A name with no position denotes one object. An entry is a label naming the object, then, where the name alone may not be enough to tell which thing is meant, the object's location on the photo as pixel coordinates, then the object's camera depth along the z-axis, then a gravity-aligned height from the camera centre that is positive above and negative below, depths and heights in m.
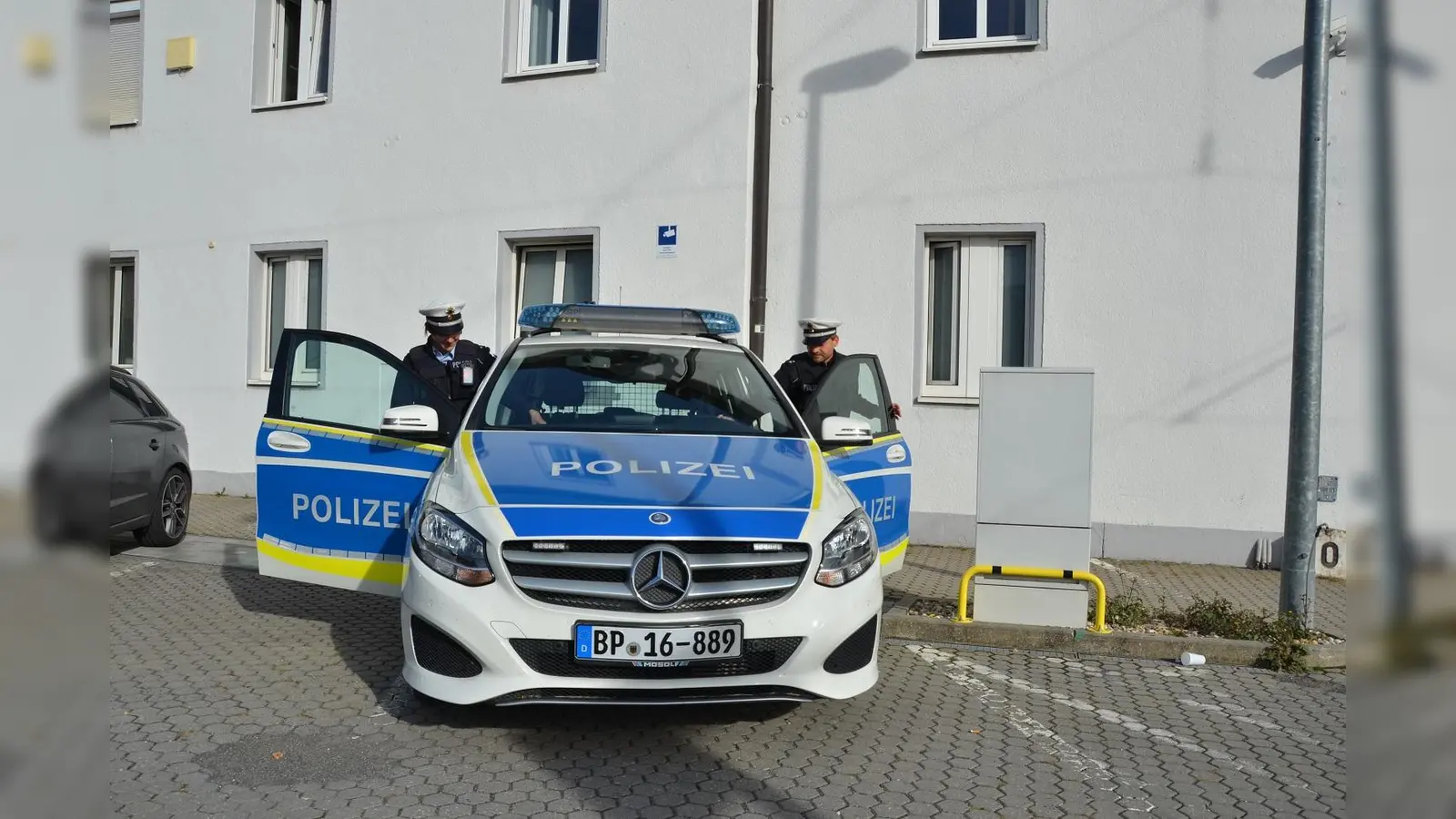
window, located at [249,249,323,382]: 12.83 +1.12
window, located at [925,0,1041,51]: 10.19 +3.64
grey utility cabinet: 6.36 -0.43
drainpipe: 10.49 +1.99
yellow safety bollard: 6.30 -0.93
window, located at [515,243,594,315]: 11.59 +1.34
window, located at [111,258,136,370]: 13.73 +0.95
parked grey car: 8.22 -0.65
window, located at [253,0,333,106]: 12.84 +4.05
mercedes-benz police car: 3.96 -0.45
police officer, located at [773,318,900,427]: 7.99 +0.36
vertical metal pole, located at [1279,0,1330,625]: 6.33 +0.49
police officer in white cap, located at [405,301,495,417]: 7.10 +0.26
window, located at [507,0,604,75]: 11.58 +3.87
